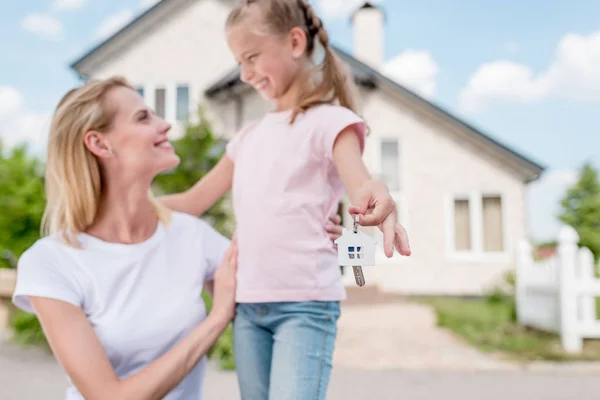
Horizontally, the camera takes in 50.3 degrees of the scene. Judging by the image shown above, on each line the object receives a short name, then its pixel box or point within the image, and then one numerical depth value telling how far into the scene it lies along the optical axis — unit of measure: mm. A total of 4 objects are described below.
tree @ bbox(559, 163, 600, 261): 16844
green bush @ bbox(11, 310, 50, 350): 6711
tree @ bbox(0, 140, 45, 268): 7109
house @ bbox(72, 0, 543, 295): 13156
